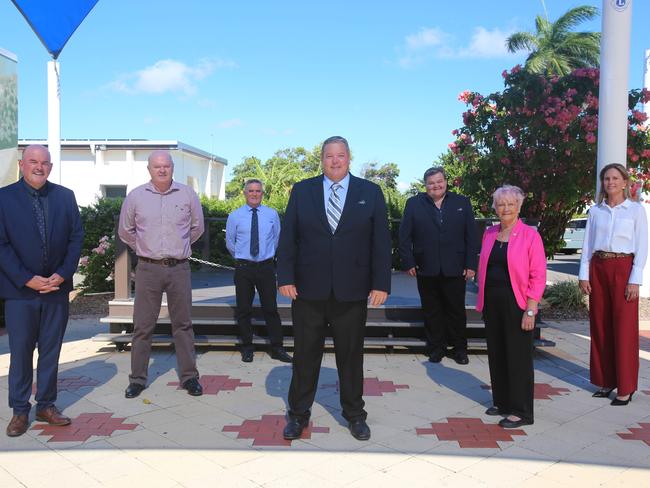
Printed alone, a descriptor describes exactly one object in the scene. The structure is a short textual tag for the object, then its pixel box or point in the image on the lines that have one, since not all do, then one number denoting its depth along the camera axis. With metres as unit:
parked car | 25.14
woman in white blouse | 4.78
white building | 26.52
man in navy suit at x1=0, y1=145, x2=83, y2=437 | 4.09
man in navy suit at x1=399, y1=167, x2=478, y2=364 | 6.04
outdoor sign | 7.70
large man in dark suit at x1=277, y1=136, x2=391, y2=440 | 3.96
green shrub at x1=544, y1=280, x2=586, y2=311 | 9.51
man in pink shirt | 4.93
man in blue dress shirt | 6.11
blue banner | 6.64
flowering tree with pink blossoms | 8.85
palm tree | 29.16
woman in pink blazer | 4.29
